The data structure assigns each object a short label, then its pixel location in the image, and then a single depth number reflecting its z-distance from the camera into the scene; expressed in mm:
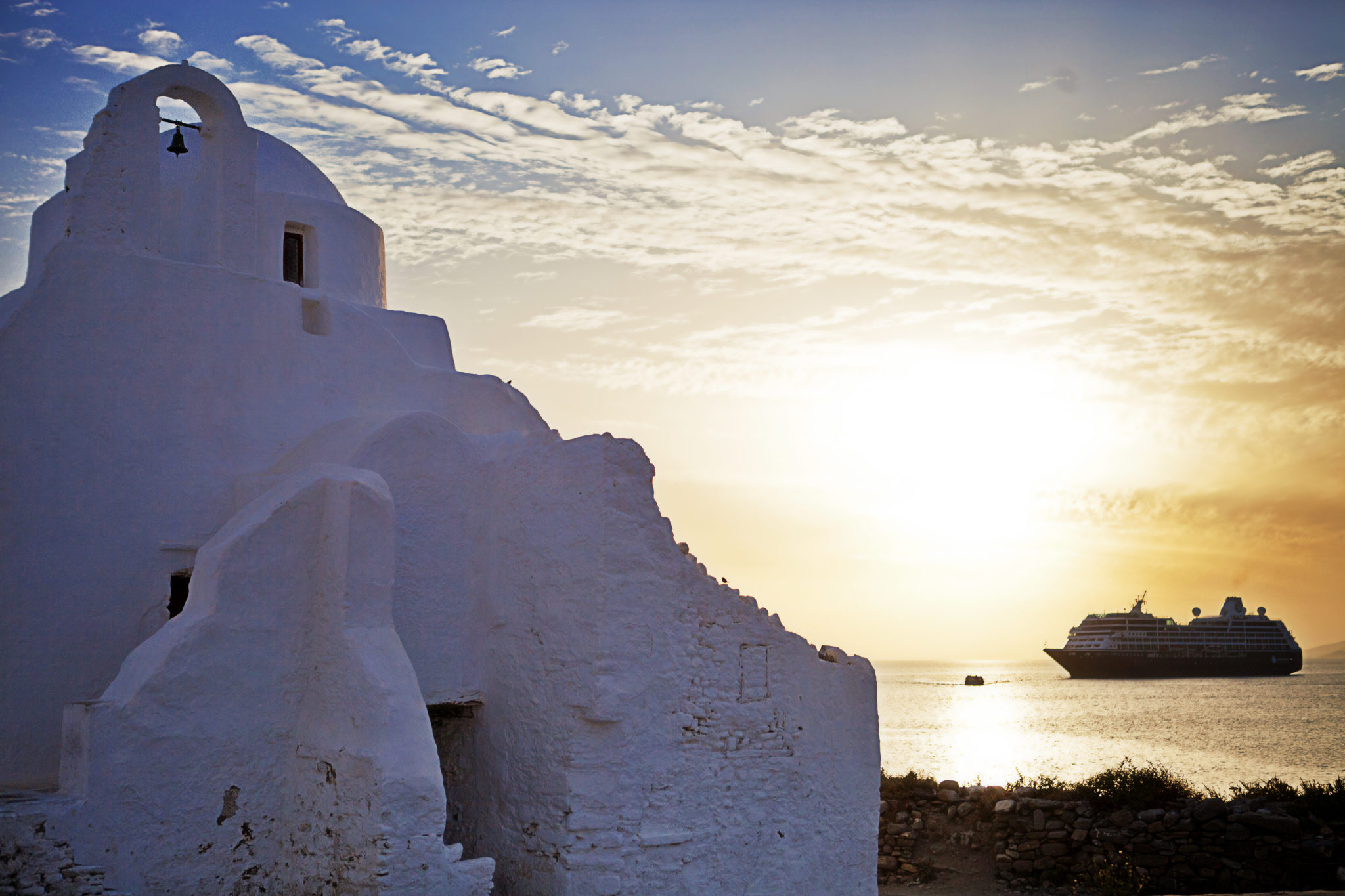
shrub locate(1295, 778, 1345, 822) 17031
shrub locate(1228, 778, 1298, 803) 17920
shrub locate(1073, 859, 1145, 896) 15773
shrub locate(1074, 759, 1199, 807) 17688
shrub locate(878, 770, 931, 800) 19219
